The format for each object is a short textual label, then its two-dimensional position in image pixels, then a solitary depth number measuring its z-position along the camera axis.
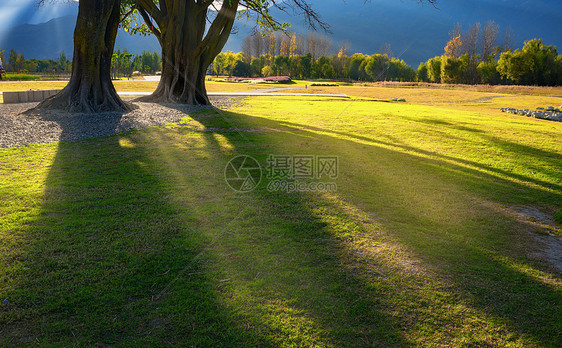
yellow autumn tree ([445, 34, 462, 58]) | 89.06
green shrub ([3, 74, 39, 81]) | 50.87
